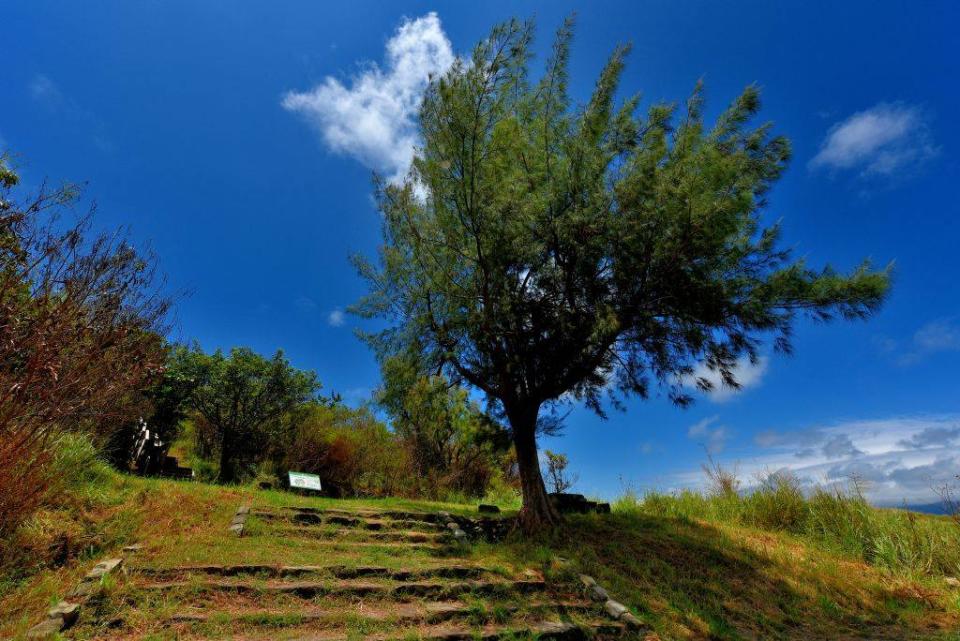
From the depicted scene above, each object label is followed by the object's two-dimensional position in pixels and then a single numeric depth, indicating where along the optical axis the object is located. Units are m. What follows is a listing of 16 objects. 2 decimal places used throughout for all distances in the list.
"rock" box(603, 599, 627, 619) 5.82
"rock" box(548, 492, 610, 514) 11.50
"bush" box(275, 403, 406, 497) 15.39
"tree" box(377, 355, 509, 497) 16.42
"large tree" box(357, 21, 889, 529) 7.86
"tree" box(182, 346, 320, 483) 14.15
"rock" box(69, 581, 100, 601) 4.54
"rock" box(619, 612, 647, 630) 5.55
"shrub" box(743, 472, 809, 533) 10.79
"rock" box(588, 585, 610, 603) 6.21
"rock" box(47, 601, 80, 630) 4.18
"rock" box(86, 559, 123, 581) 4.90
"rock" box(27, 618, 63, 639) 3.89
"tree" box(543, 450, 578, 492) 17.19
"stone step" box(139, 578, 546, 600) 5.14
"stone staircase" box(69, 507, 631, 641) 4.49
